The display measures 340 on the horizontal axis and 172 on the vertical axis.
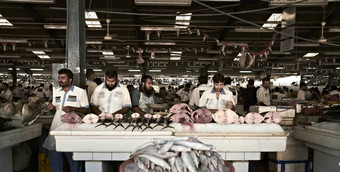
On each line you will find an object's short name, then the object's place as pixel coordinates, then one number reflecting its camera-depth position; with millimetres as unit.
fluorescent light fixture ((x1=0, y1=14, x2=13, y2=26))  9328
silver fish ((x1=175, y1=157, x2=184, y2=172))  1702
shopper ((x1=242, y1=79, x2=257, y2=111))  7066
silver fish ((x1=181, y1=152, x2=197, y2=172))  1682
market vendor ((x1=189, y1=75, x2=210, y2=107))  5675
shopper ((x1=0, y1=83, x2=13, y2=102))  9638
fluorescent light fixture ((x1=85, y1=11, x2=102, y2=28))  8967
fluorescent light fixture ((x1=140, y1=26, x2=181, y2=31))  7282
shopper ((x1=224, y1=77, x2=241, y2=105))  6318
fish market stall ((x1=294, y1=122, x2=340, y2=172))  3102
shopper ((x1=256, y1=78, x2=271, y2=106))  6668
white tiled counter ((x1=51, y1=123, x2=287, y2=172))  2852
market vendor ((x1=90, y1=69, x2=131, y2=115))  3812
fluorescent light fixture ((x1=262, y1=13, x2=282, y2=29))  8902
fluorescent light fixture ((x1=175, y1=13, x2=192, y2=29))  9023
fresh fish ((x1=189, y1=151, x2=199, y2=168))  1741
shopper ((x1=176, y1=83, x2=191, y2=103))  10125
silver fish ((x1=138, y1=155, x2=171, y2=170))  1676
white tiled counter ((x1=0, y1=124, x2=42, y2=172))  3057
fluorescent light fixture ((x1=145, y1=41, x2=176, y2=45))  9148
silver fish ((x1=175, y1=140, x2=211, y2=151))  1808
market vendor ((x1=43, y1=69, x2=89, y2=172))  3369
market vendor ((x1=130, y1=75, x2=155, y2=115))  4533
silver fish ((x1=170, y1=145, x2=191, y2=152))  1780
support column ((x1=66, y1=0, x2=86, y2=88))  4156
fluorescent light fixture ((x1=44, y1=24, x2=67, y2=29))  7191
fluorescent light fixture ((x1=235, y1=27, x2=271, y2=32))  7372
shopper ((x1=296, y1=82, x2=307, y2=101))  8688
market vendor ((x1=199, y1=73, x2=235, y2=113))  3922
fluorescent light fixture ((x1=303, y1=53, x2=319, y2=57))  14367
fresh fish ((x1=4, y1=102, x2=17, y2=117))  3454
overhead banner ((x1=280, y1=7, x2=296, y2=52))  6527
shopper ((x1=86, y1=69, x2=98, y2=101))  5121
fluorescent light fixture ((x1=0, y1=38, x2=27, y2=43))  8816
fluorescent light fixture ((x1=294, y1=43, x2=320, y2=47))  9074
